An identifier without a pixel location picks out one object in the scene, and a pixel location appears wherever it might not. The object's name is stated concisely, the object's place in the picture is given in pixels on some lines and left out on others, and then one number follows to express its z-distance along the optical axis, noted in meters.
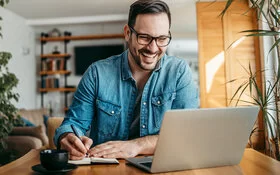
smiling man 1.26
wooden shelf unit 6.46
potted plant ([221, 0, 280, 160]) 1.37
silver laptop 0.76
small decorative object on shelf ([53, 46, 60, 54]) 6.62
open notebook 0.90
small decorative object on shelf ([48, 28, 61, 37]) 6.67
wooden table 0.81
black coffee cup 0.77
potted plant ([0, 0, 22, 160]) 2.81
